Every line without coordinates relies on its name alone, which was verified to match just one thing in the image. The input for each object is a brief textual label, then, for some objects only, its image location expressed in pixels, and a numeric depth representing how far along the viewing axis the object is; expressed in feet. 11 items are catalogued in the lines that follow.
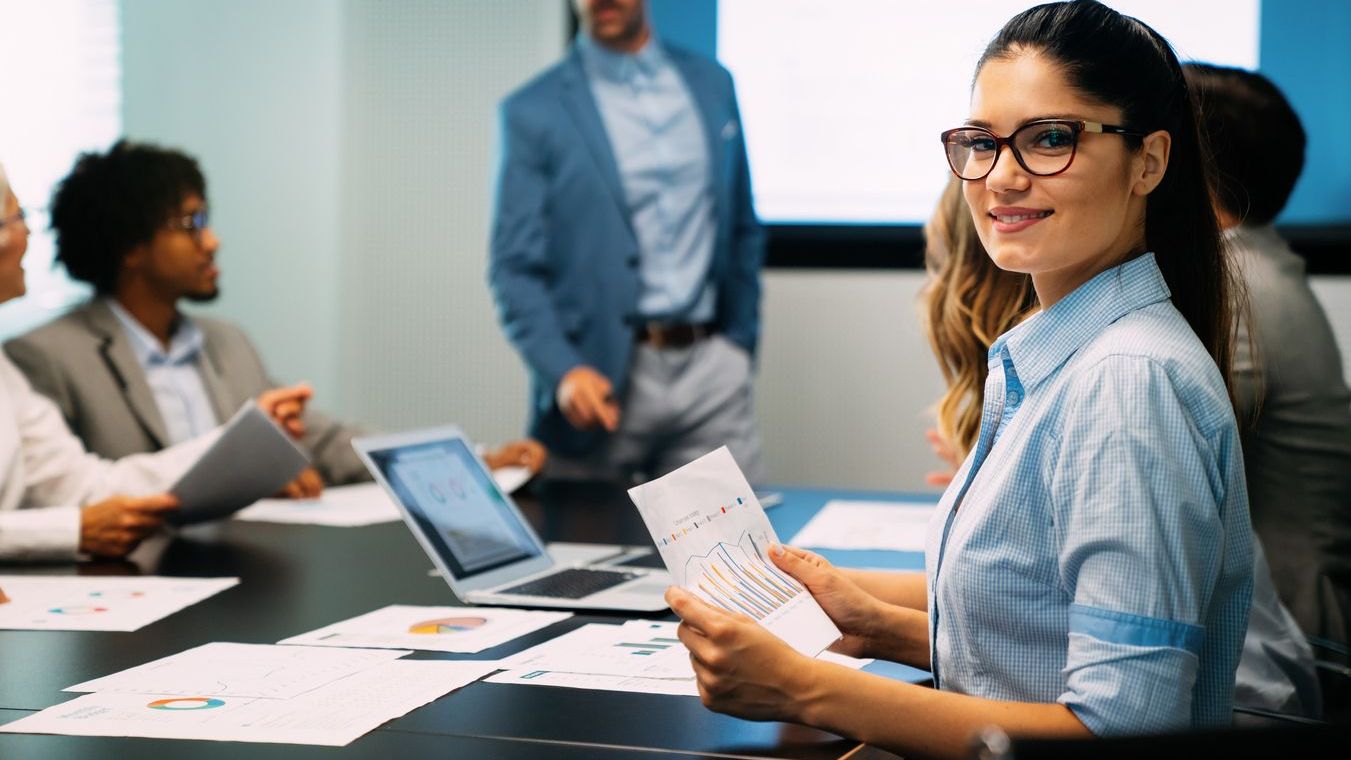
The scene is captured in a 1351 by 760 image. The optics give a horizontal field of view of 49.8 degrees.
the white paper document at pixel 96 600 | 5.87
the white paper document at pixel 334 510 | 8.77
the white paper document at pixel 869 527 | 7.82
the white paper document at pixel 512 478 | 9.63
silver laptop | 6.35
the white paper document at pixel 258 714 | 4.23
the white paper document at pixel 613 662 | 4.85
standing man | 11.89
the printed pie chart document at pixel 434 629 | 5.44
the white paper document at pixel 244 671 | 4.74
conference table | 4.13
